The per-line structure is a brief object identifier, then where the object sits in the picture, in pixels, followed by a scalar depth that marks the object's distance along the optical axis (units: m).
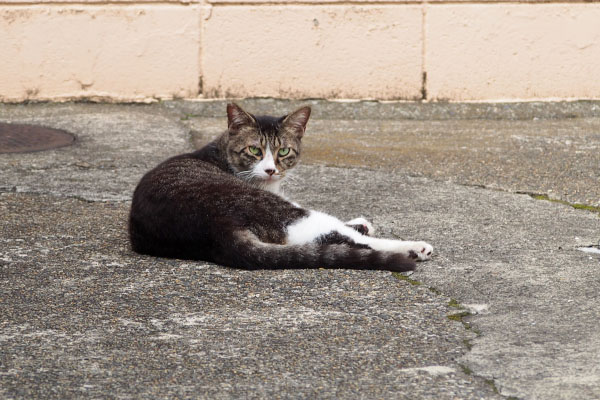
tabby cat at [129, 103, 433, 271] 6.83
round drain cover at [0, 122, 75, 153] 12.11
